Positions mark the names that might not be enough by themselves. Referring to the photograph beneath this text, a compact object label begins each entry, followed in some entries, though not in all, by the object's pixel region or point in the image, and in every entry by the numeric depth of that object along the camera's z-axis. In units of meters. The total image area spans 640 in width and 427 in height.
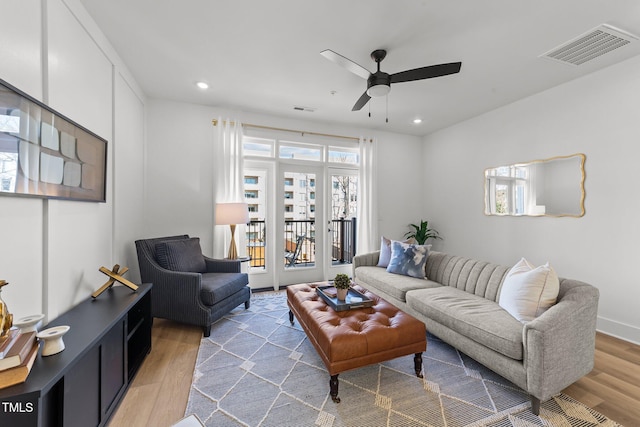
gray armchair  2.64
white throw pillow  1.88
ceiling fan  2.12
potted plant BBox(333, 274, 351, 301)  2.32
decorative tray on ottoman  2.20
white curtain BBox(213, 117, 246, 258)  3.81
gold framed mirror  3.01
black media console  0.99
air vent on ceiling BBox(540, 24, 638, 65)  2.21
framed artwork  1.25
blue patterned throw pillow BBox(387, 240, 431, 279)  3.25
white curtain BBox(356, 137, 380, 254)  4.69
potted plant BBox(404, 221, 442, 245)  4.89
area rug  1.59
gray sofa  1.60
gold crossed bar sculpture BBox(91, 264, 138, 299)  2.12
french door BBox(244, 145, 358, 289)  4.21
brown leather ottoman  1.72
